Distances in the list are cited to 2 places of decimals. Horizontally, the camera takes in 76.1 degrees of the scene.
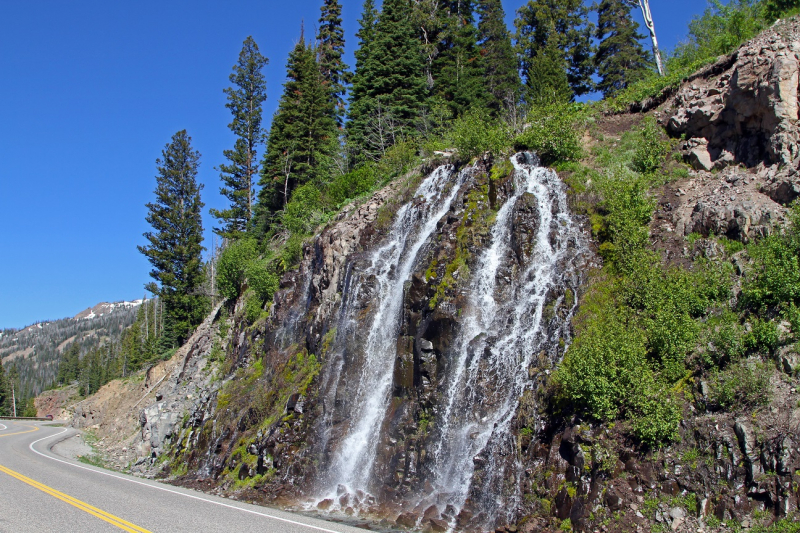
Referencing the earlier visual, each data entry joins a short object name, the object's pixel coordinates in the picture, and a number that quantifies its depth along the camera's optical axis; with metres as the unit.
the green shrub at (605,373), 11.74
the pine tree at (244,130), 45.69
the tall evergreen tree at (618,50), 39.03
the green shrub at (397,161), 30.84
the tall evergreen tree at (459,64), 39.31
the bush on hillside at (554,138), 21.62
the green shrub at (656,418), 10.87
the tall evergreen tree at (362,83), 39.31
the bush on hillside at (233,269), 34.59
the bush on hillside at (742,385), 10.52
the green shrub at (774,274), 11.98
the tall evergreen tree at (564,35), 42.38
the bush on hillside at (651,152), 20.38
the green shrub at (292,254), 29.09
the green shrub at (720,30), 23.30
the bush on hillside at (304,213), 30.88
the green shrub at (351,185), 32.12
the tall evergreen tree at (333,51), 53.25
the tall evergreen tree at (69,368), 125.13
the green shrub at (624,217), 16.22
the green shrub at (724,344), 11.63
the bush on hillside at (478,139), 23.72
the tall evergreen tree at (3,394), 89.71
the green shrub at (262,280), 28.97
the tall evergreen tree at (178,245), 44.50
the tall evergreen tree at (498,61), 41.00
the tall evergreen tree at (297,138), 40.59
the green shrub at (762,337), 11.41
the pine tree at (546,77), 34.63
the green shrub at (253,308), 28.73
